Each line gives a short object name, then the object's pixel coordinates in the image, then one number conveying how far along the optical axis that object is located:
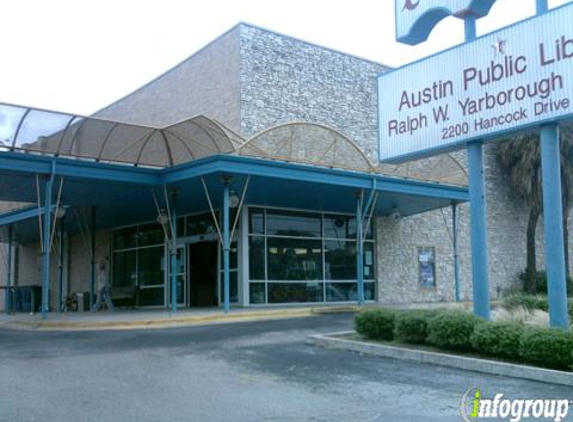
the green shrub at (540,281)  28.22
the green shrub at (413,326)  11.01
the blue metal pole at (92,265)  22.88
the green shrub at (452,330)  10.22
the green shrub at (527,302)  15.77
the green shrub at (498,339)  9.46
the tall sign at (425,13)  12.00
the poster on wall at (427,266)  26.17
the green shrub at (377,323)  11.84
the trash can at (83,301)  26.36
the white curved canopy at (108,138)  16.98
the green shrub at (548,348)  8.77
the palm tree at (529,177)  28.38
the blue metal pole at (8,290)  26.12
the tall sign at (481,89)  10.73
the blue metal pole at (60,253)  23.19
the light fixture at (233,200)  18.86
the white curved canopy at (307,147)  17.86
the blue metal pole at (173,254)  18.04
